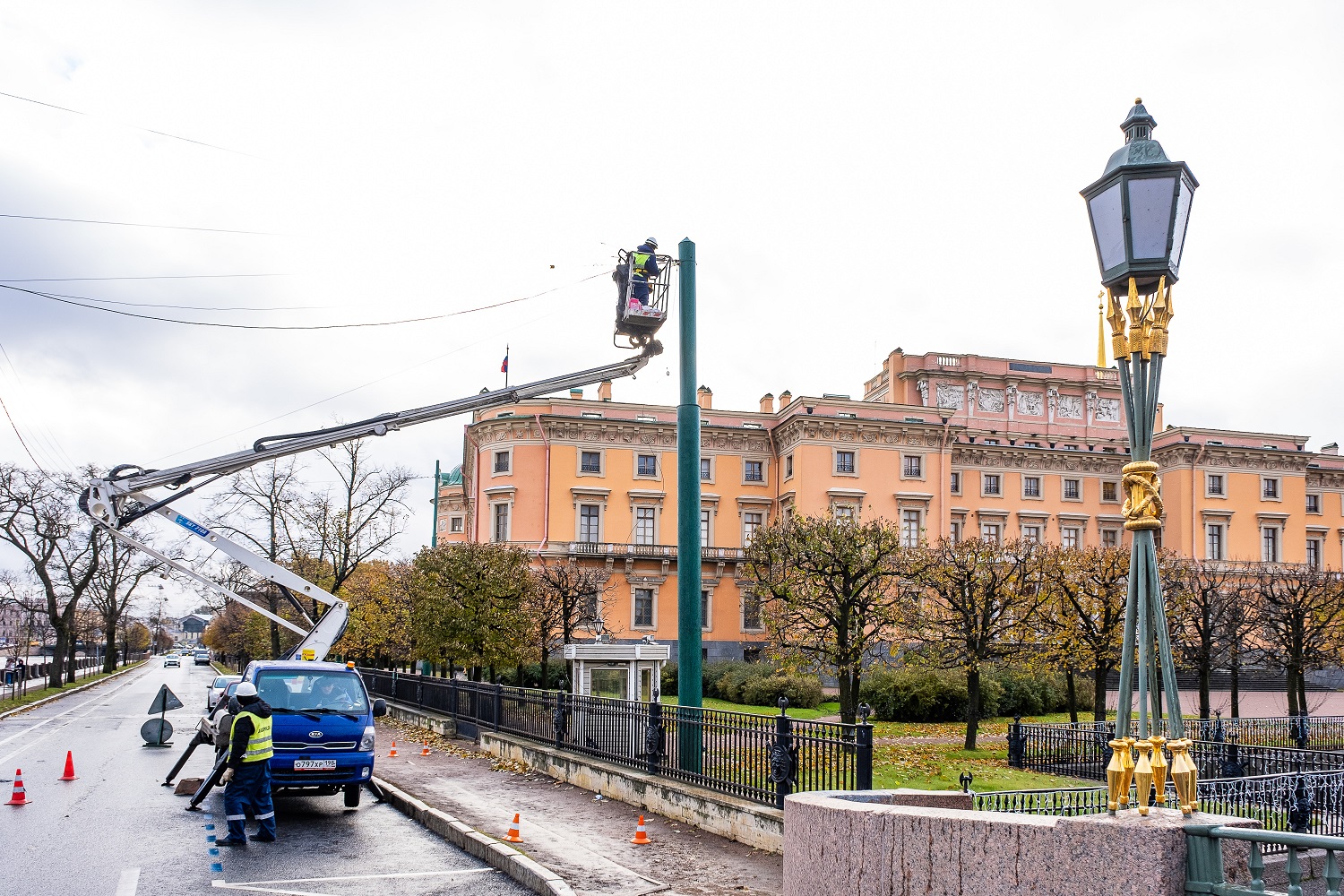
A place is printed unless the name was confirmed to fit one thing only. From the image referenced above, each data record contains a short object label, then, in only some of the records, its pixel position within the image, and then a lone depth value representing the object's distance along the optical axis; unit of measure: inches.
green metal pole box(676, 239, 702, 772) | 528.7
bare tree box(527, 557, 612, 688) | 1533.0
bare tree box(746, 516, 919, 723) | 996.6
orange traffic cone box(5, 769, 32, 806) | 525.5
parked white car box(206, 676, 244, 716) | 841.2
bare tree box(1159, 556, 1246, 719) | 1176.8
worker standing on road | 429.7
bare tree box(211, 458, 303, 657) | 1806.1
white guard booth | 880.3
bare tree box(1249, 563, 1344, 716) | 1229.1
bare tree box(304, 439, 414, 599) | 1756.9
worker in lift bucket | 615.2
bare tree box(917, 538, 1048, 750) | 956.6
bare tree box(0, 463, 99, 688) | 1861.5
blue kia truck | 510.3
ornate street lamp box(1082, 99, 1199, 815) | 183.9
